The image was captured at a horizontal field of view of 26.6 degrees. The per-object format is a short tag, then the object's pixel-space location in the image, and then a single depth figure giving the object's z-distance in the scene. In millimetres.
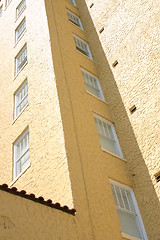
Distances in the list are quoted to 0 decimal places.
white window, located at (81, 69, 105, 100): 15063
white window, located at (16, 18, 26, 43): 19498
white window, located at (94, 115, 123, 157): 12633
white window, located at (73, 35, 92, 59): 17609
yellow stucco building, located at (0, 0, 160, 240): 8453
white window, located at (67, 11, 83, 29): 20005
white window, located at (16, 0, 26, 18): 21945
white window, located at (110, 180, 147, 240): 10094
